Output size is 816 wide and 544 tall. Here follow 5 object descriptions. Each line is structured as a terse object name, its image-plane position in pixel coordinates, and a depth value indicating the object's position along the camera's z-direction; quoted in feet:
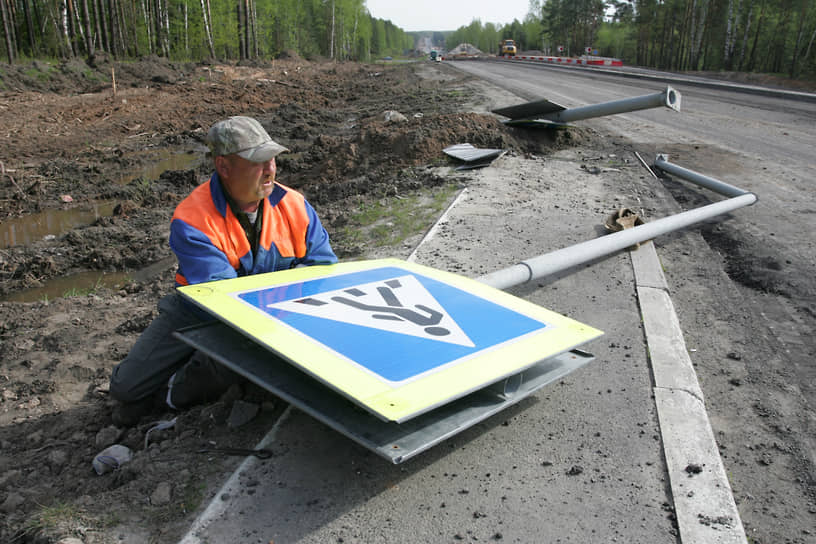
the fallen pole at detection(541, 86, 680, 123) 26.50
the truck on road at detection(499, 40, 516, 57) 257.75
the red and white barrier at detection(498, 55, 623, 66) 173.37
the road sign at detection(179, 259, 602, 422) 7.18
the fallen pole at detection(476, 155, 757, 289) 13.39
